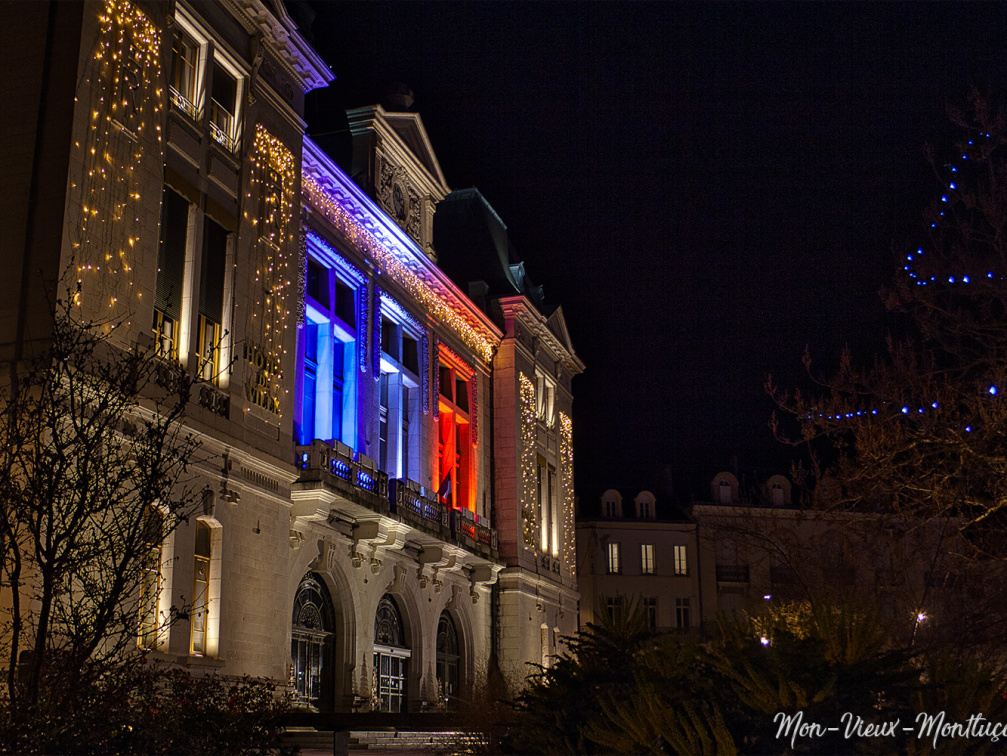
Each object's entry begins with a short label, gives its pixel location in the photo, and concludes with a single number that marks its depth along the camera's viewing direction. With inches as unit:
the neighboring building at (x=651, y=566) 2541.8
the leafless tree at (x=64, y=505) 494.9
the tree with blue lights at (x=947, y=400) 635.5
